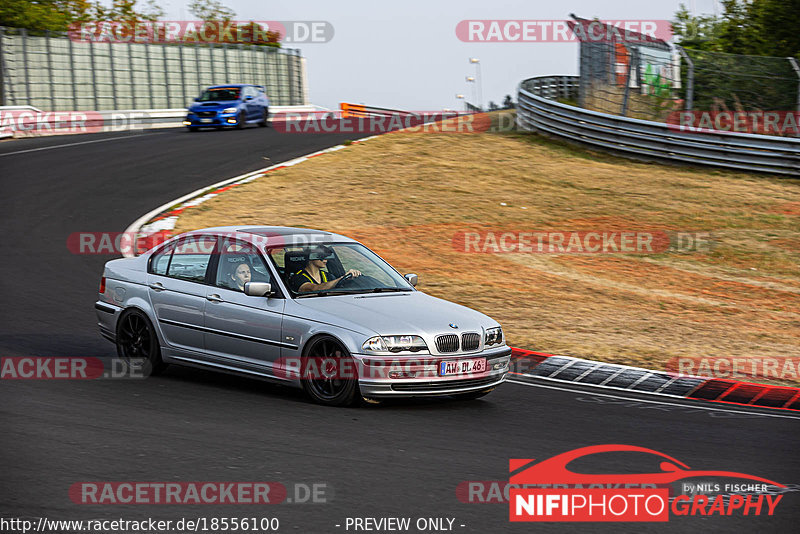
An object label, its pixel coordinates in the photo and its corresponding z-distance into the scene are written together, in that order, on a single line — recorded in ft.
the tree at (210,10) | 280.31
